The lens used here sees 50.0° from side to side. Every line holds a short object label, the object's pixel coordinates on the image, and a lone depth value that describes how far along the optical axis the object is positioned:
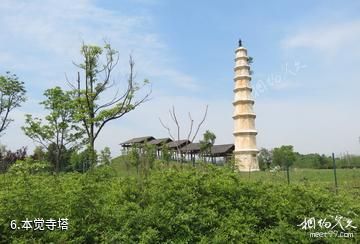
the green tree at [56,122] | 17.47
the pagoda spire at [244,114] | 26.55
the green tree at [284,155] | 28.19
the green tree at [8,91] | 19.12
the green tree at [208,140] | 27.15
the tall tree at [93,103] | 15.86
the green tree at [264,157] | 28.91
